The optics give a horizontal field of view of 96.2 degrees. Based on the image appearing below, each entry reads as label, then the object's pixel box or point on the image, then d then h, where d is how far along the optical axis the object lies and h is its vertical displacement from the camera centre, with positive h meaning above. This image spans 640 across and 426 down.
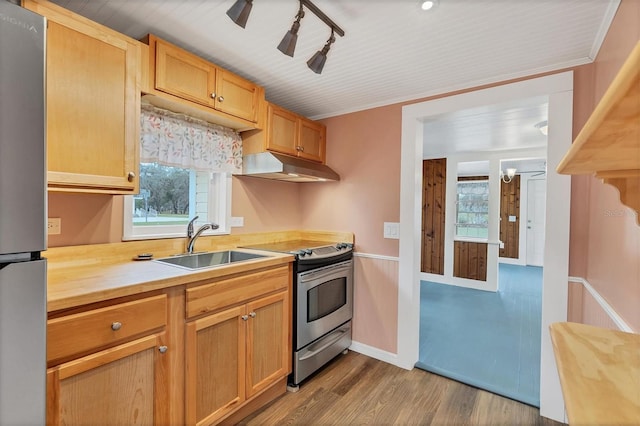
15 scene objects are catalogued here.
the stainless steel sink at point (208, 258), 1.92 -0.37
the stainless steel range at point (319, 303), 2.10 -0.75
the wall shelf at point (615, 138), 0.31 +0.12
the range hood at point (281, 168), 2.29 +0.35
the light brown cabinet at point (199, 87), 1.64 +0.79
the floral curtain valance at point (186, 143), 1.86 +0.48
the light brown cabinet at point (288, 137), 2.36 +0.65
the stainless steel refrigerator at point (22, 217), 0.74 -0.03
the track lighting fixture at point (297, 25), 1.20 +0.84
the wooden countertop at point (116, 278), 1.12 -0.33
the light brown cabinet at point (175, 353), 1.12 -0.71
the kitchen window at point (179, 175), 1.89 +0.27
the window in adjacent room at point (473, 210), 5.07 +0.04
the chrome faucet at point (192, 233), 2.07 -0.18
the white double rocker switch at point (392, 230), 2.50 -0.17
